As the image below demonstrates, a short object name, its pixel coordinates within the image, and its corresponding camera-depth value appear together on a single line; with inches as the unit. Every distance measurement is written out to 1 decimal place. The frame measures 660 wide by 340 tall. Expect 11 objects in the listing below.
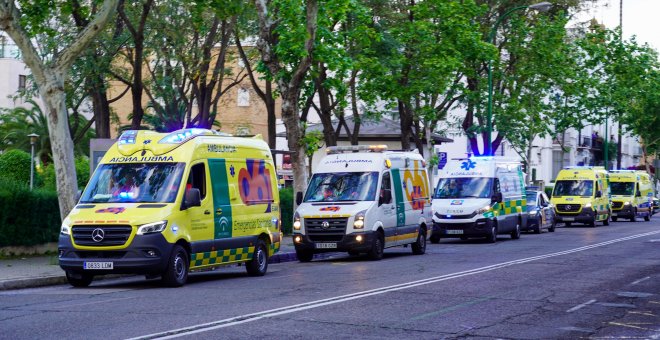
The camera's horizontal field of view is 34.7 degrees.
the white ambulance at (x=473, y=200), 1272.1
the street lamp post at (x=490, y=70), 1564.8
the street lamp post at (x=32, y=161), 1332.2
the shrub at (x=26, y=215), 879.1
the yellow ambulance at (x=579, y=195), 1862.7
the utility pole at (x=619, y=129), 2965.8
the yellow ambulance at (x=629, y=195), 2178.9
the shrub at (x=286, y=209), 1338.6
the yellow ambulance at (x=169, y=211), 661.9
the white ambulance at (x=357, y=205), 929.5
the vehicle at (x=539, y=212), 1604.3
